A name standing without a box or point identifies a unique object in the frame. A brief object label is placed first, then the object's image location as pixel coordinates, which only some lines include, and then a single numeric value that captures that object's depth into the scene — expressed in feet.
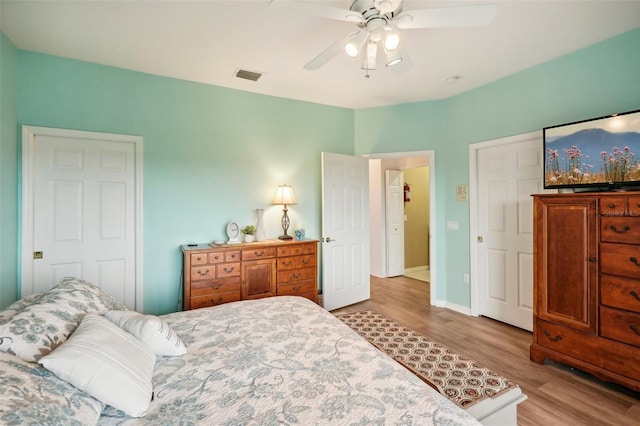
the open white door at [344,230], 12.45
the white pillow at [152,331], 4.46
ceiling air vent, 10.21
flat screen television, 7.41
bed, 3.10
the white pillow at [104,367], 3.22
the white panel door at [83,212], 8.83
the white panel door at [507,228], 10.32
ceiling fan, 5.35
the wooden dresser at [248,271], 9.69
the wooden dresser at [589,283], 6.70
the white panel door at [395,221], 18.12
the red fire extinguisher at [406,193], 19.32
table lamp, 11.89
